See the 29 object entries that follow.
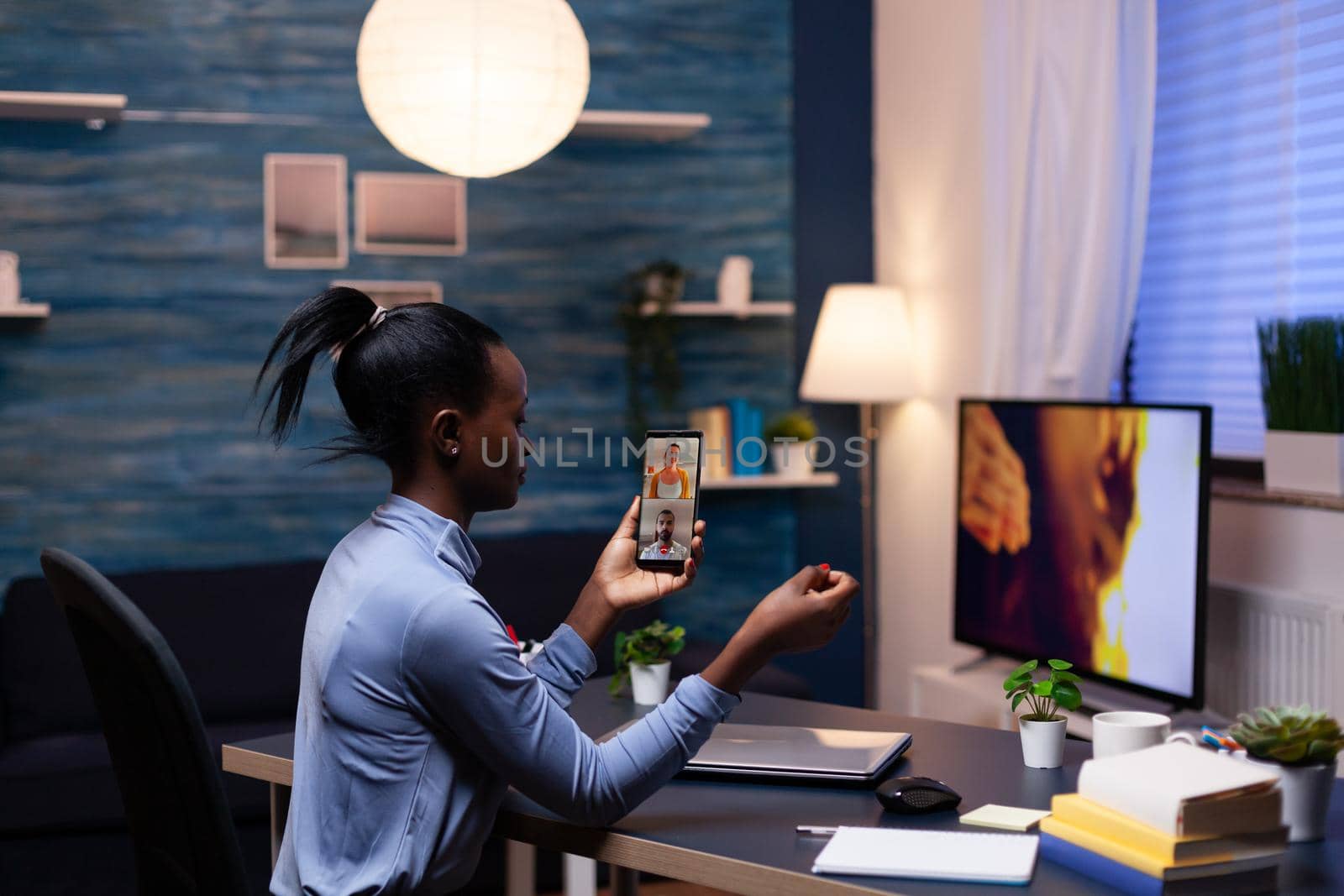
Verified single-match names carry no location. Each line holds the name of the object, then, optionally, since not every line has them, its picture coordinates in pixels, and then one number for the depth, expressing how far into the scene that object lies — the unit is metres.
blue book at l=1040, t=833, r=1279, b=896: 1.29
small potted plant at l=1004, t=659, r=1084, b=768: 1.70
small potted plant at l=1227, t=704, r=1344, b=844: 1.43
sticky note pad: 1.50
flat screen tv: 2.71
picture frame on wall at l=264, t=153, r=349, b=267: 3.90
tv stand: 2.95
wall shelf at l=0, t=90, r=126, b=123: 3.50
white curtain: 3.22
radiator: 2.57
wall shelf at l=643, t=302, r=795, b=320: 4.06
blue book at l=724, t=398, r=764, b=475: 4.13
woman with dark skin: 1.43
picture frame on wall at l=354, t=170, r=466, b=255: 3.96
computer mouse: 1.55
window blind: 2.86
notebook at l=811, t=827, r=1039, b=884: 1.34
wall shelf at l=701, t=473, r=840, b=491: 4.03
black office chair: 1.26
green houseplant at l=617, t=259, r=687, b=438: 4.07
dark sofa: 3.03
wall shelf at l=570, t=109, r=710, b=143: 3.93
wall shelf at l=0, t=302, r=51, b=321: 3.55
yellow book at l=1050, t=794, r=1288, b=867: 1.29
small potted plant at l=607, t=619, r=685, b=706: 2.17
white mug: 1.65
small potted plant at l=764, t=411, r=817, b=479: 4.13
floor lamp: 3.93
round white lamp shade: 2.19
